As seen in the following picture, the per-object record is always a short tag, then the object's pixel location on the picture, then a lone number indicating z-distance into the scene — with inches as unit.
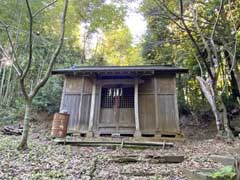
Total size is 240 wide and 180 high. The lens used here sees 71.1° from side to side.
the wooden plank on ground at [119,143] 186.9
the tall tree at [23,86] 156.7
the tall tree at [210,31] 231.2
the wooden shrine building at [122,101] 242.9
